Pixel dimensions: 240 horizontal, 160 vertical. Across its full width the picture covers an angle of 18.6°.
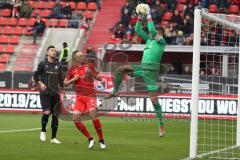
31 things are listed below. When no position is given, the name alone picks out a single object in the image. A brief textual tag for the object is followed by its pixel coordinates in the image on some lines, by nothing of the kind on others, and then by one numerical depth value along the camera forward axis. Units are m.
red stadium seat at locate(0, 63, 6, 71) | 36.66
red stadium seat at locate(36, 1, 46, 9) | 41.03
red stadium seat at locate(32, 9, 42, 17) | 40.40
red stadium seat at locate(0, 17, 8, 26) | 40.41
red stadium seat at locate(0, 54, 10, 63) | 37.16
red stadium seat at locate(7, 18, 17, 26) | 40.16
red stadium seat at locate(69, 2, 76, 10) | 40.29
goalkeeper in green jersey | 16.77
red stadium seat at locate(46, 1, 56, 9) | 41.00
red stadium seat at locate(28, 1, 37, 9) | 41.25
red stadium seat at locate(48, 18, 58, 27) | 38.78
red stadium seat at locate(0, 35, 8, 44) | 38.59
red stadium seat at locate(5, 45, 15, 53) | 37.69
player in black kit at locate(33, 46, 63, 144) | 16.59
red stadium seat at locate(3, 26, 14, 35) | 39.28
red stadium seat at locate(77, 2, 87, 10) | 40.22
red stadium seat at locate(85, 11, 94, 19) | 39.66
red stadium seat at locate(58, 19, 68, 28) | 38.28
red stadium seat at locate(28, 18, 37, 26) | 39.72
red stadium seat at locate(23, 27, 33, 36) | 38.98
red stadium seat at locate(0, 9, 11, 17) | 40.84
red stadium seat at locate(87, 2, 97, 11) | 40.22
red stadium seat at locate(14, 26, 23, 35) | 39.22
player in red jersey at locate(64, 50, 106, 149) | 15.28
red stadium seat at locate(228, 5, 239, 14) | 36.47
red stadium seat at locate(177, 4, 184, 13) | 37.53
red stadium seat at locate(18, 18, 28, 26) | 39.91
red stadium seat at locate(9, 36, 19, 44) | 38.47
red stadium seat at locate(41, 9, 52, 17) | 40.28
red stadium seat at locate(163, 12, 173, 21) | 37.05
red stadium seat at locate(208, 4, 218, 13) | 36.56
